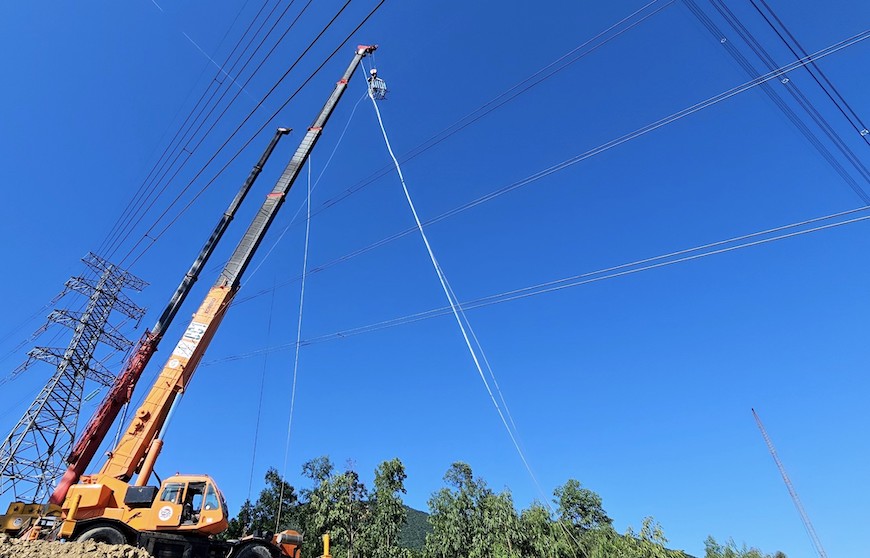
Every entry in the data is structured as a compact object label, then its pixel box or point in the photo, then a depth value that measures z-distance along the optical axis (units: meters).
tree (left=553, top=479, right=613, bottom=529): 53.47
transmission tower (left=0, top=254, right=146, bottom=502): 20.39
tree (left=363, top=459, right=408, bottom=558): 43.94
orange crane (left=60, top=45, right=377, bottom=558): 9.80
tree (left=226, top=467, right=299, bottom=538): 55.41
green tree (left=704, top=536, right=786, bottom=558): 33.91
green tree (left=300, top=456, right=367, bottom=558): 44.59
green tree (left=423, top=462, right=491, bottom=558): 44.78
